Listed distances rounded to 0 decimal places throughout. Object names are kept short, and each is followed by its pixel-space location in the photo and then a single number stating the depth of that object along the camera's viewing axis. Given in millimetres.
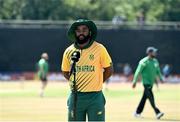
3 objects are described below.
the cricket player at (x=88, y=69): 11109
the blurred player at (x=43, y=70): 35688
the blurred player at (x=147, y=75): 22578
